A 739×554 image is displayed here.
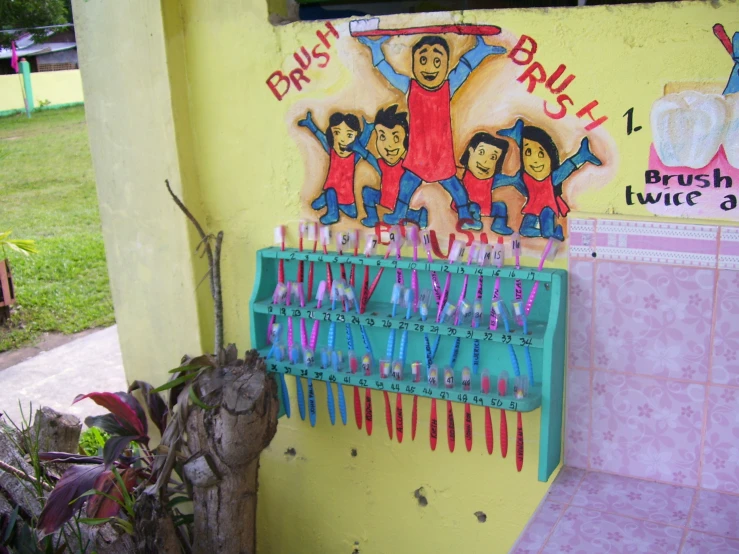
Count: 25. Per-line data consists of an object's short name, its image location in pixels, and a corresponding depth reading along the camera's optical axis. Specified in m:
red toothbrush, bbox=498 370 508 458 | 1.95
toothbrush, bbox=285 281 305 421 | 2.27
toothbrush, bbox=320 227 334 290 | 2.23
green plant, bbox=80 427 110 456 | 3.48
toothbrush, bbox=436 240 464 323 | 2.04
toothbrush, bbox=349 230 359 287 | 2.19
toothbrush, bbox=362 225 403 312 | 2.12
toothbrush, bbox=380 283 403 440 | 2.11
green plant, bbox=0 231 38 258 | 4.70
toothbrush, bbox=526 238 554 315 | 1.94
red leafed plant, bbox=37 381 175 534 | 2.17
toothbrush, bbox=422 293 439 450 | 2.04
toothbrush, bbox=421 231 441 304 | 2.09
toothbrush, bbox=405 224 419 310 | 2.11
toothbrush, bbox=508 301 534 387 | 1.93
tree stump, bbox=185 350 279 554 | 2.14
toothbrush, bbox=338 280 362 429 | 2.17
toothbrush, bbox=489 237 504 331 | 1.97
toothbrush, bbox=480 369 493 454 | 1.97
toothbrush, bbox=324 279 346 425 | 2.18
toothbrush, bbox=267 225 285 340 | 2.31
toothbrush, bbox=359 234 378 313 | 2.16
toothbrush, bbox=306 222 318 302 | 2.27
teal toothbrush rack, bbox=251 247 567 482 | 1.90
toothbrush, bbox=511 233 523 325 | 1.98
